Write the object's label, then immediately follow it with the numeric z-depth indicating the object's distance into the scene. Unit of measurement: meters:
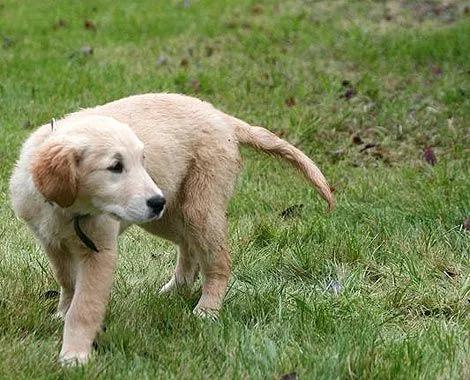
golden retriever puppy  7.57
